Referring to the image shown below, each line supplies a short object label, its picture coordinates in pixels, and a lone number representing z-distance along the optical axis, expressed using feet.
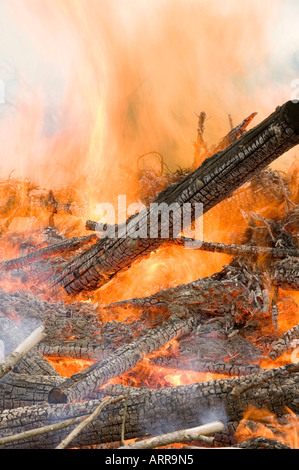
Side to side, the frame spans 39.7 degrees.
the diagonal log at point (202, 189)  11.74
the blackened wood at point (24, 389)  9.20
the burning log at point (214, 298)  14.88
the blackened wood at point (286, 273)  15.93
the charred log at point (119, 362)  8.82
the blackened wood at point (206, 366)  11.29
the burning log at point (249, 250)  17.54
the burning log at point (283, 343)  12.13
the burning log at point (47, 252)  20.34
